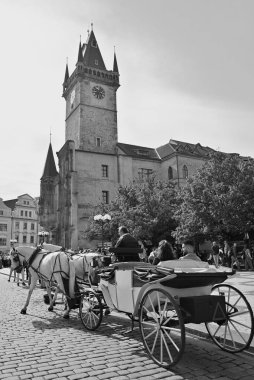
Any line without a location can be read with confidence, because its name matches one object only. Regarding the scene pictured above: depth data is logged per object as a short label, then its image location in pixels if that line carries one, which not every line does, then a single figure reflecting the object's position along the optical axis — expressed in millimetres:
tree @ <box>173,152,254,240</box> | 24203
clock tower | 51062
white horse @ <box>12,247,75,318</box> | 8828
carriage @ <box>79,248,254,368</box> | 4961
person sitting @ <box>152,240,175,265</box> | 9195
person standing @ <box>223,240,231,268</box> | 23870
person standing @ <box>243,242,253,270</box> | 22141
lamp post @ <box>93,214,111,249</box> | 20797
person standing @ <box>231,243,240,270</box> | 21933
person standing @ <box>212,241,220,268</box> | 21398
